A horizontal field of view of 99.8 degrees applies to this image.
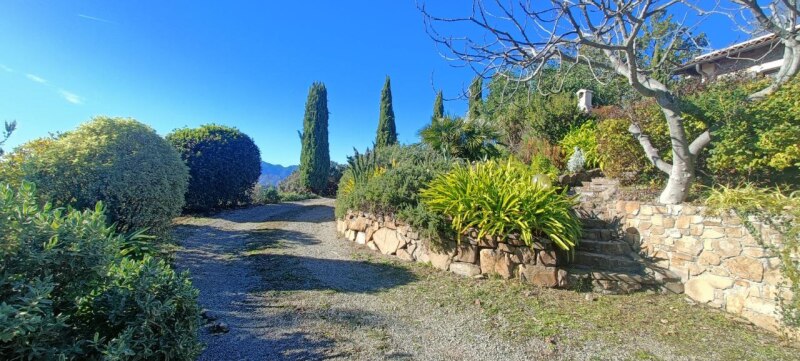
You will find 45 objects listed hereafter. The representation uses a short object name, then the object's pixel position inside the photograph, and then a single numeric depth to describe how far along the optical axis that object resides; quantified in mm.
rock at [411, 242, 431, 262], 4832
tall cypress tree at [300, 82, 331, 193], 14836
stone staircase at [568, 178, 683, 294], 4137
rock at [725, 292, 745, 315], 3596
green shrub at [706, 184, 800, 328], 2959
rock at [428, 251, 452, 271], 4559
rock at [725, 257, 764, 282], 3482
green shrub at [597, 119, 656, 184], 5770
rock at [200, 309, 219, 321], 2889
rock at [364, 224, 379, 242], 5592
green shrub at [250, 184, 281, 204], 10941
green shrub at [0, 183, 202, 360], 1346
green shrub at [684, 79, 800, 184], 4152
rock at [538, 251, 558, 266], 4199
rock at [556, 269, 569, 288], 4102
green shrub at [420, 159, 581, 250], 4230
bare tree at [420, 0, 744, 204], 3381
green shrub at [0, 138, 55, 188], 2879
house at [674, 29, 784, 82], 7958
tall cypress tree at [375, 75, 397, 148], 17625
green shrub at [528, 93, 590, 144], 9727
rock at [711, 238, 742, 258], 3699
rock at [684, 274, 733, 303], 3805
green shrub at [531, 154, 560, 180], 7301
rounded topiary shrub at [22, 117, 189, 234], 3336
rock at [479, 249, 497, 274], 4316
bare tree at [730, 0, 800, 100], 3711
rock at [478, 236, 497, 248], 4359
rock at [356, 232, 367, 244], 5810
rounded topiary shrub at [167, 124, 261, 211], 8352
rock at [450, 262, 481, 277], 4375
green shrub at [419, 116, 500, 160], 8328
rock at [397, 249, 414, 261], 5028
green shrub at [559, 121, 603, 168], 7749
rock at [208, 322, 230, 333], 2701
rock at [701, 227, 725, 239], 3877
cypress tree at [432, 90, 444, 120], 18297
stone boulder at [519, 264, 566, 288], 4105
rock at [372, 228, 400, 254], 5219
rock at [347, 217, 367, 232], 5817
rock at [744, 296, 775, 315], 3329
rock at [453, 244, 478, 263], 4406
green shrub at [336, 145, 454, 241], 4637
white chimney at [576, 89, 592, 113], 11008
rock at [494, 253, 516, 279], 4234
